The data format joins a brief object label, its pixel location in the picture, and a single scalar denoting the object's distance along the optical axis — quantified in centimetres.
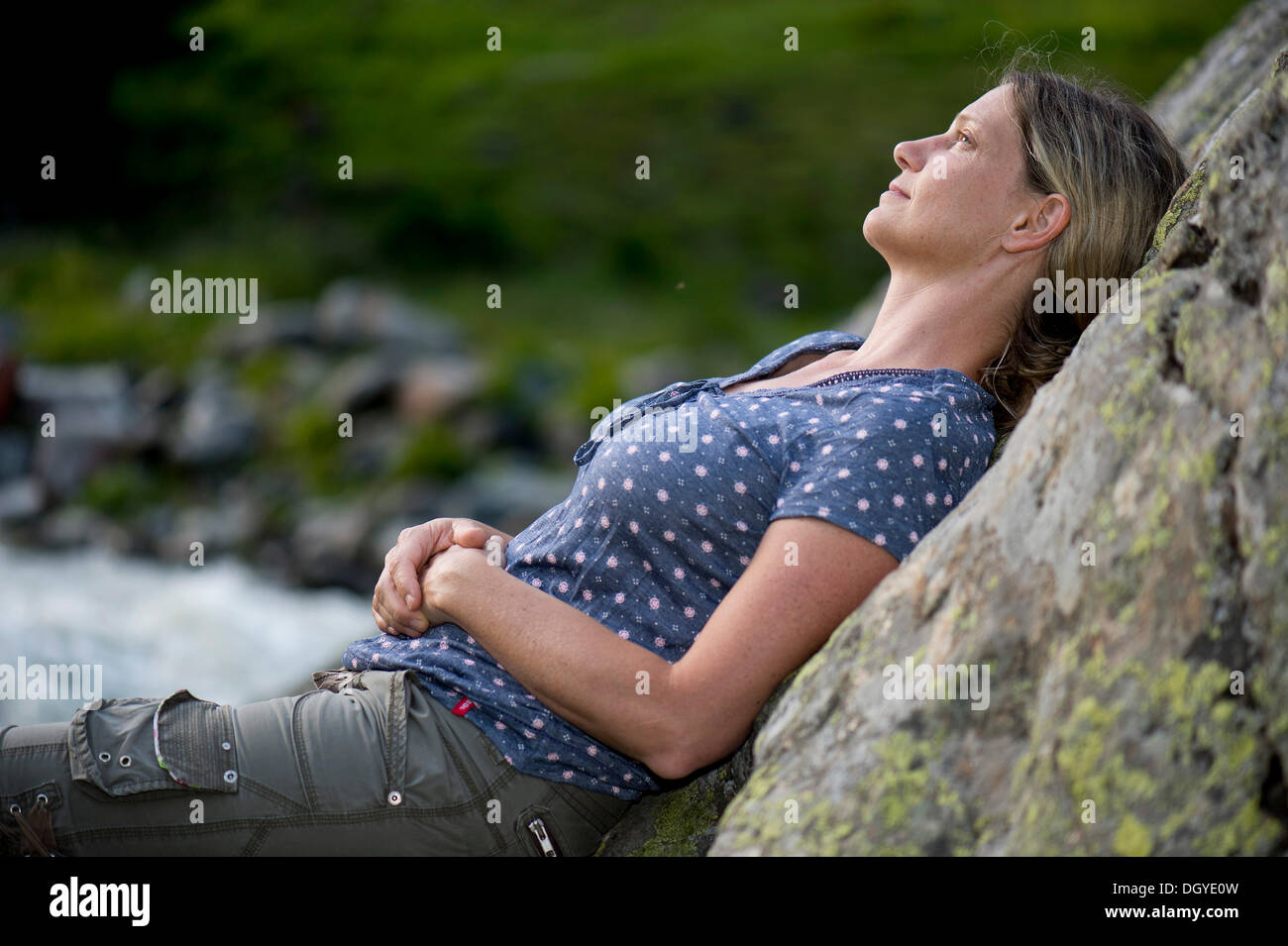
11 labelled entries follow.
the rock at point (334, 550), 1490
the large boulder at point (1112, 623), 226
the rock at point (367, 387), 1820
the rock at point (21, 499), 1644
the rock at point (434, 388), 1759
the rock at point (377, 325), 1944
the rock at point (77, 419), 1730
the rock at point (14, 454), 1756
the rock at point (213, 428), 1797
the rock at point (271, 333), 1991
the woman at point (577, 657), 295
